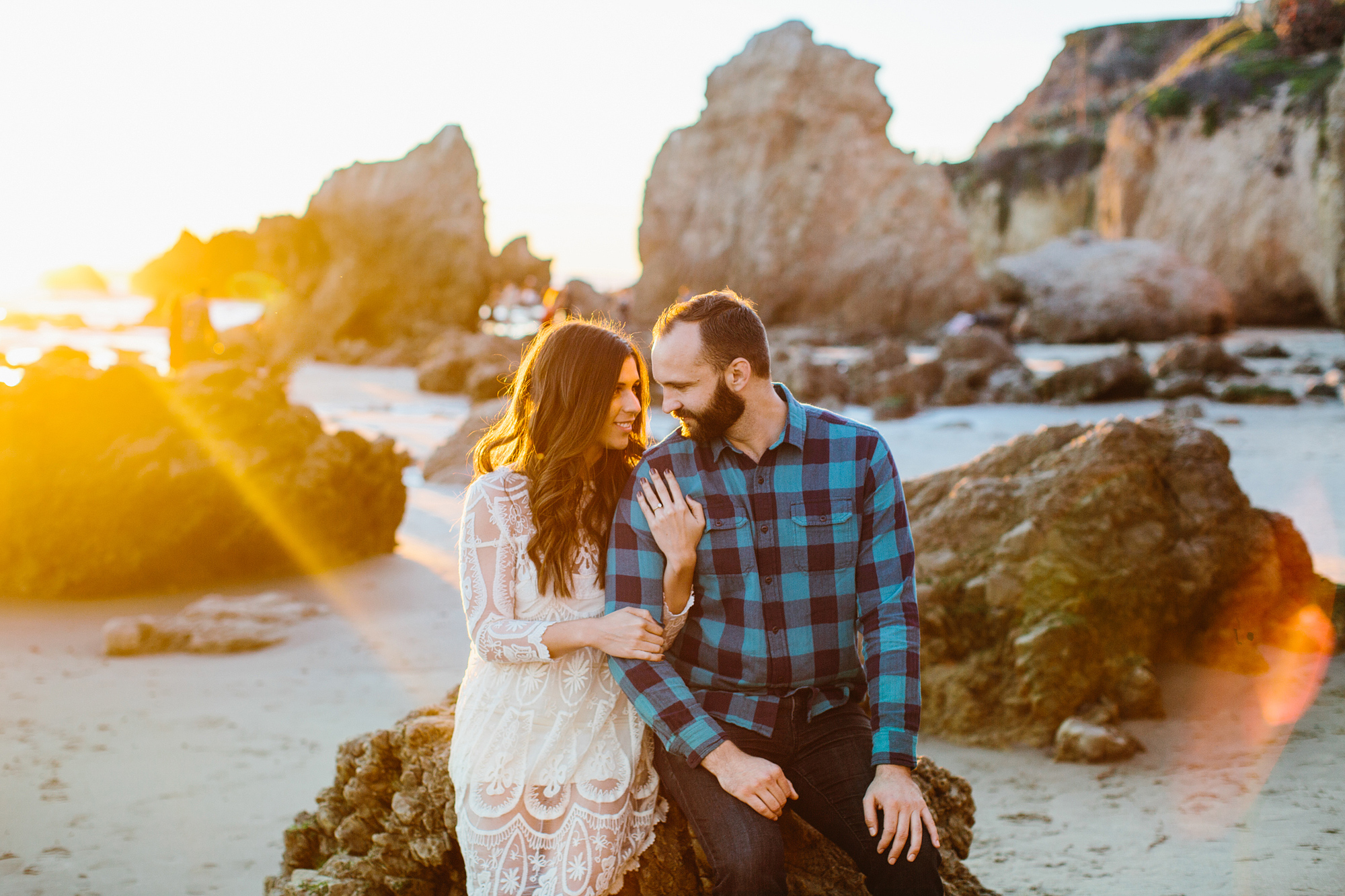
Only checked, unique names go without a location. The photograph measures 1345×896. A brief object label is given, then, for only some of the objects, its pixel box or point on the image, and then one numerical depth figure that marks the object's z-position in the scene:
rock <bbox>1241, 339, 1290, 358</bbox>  17.36
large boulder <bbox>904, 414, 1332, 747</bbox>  4.43
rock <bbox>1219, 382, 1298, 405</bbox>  12.56
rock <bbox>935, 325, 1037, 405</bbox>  14.29
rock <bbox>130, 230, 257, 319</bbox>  37.34
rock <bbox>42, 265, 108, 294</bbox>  86.56
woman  2.41
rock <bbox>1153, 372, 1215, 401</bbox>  13.26
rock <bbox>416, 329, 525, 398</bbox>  18.38
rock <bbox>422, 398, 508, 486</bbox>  10.62
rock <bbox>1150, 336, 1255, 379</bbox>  14.91
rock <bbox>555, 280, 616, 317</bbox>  25.08
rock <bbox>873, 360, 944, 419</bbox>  13.60
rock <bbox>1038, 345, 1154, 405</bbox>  13.44
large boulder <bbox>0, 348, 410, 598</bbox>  6.81
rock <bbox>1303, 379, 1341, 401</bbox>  12.84
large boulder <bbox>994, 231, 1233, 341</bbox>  22.27
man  2.40
